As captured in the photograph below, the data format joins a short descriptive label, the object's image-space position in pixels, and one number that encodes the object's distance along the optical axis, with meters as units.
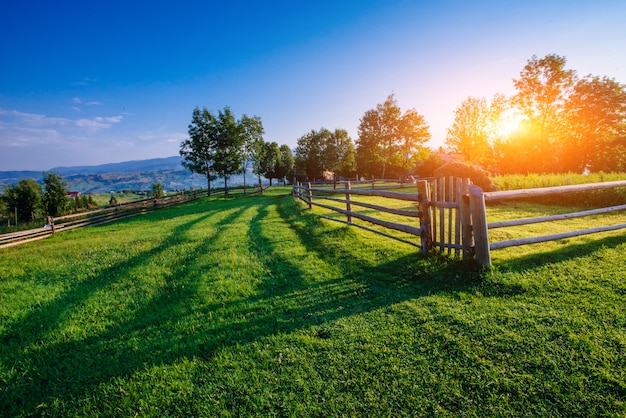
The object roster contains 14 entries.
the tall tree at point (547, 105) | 30.88
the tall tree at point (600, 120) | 32.94
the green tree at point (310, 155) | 54.22
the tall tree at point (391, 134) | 38.59
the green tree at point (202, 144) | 35.62
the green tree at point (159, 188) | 71.47
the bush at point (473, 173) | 17.48
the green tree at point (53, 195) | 43.84
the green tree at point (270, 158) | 62.90
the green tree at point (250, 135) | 38.16
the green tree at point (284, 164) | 69.06
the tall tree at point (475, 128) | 35.44
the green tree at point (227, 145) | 36.00
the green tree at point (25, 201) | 47.38
